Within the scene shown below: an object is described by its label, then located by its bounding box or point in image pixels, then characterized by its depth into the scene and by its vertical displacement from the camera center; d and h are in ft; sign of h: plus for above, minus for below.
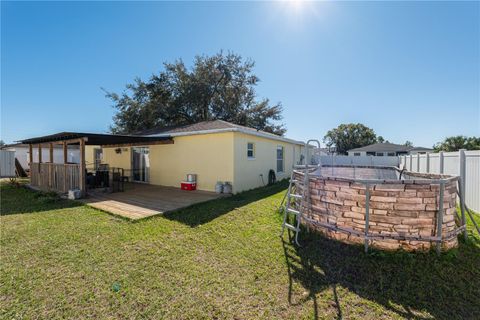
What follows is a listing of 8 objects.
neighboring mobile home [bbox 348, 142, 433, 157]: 104.12 +2.30
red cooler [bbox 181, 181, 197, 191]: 31.60 -4.44
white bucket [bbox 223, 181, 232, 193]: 29.07 -4.44
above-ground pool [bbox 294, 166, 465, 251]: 10.58 -2.99
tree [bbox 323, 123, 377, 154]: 150.61 +13.08
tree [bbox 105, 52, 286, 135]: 74.23 +20.42
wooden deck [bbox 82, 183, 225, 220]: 20.29 -5.14
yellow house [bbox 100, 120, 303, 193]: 29.58 -0.40
